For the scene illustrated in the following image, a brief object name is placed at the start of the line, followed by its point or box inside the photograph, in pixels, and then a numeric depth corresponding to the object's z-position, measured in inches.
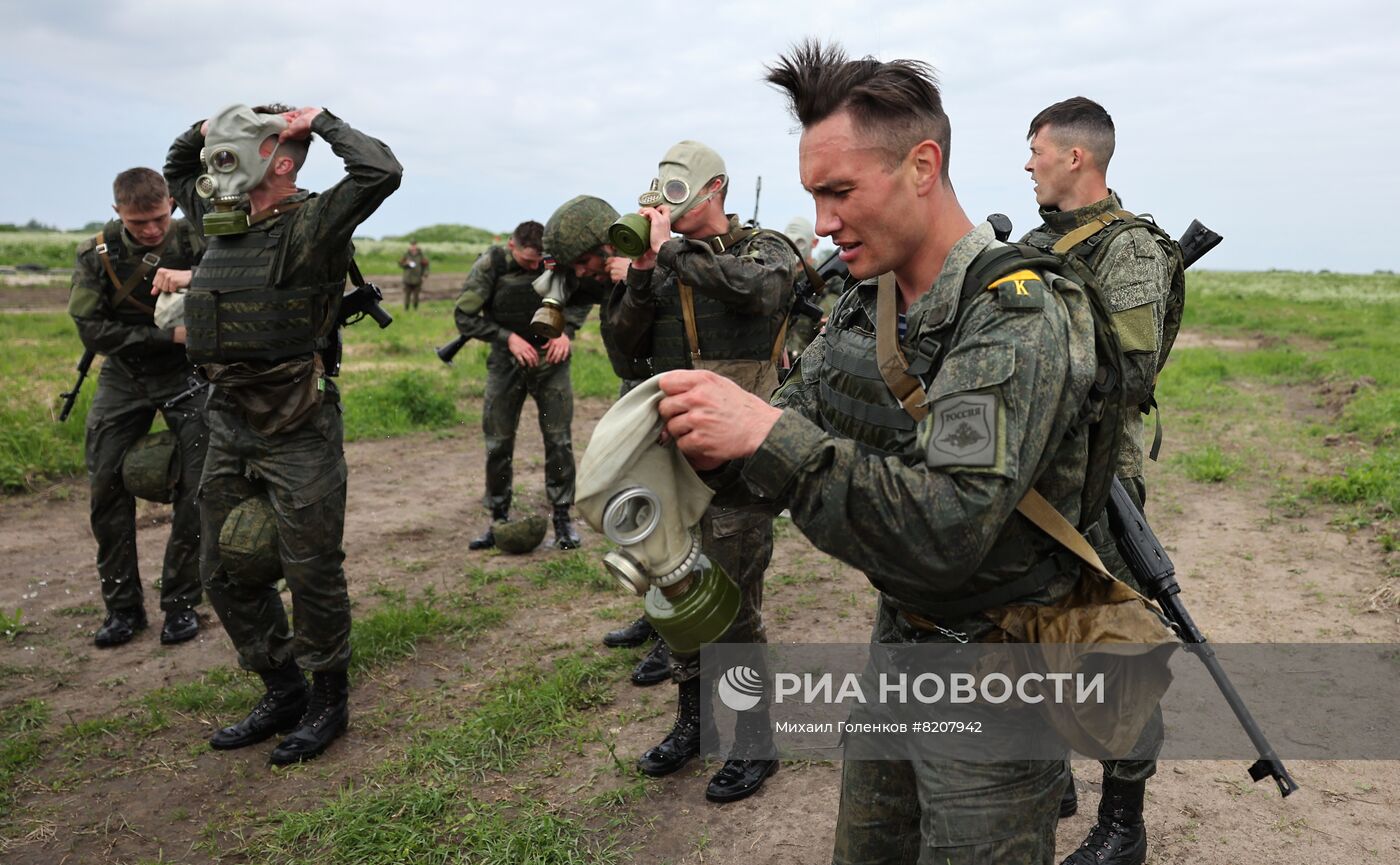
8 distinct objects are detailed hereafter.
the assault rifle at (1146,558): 129.2
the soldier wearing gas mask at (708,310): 163.2
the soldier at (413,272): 1019.3
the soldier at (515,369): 296.4
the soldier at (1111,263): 134.6
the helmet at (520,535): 285.3
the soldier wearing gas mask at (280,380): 164.4
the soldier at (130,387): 224.4
